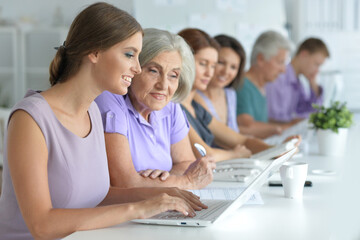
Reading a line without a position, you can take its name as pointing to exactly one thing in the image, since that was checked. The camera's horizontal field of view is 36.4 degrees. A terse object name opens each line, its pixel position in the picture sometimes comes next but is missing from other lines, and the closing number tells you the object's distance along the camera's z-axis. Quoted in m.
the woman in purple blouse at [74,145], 1.30
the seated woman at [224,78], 3.27
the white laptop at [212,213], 1.33
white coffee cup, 1.70
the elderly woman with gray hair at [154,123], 1.84
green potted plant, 2.71
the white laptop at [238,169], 2.04
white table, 1.28
